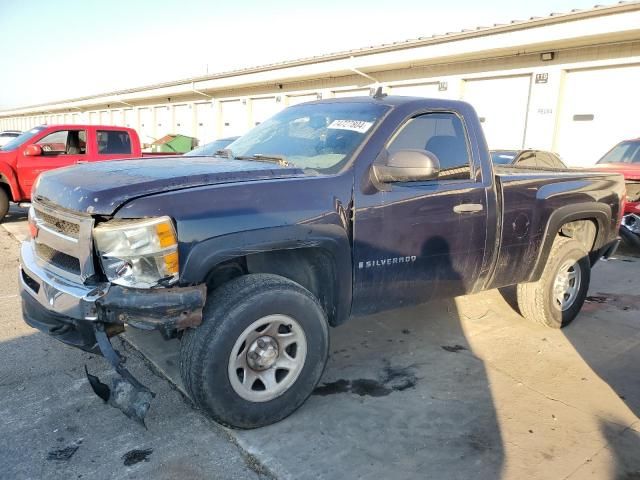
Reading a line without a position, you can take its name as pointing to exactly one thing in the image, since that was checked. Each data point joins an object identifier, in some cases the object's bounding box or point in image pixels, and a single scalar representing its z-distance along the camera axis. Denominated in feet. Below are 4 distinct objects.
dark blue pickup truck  8.36
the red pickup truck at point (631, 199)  26.02
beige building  37.68
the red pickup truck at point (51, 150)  30.83
